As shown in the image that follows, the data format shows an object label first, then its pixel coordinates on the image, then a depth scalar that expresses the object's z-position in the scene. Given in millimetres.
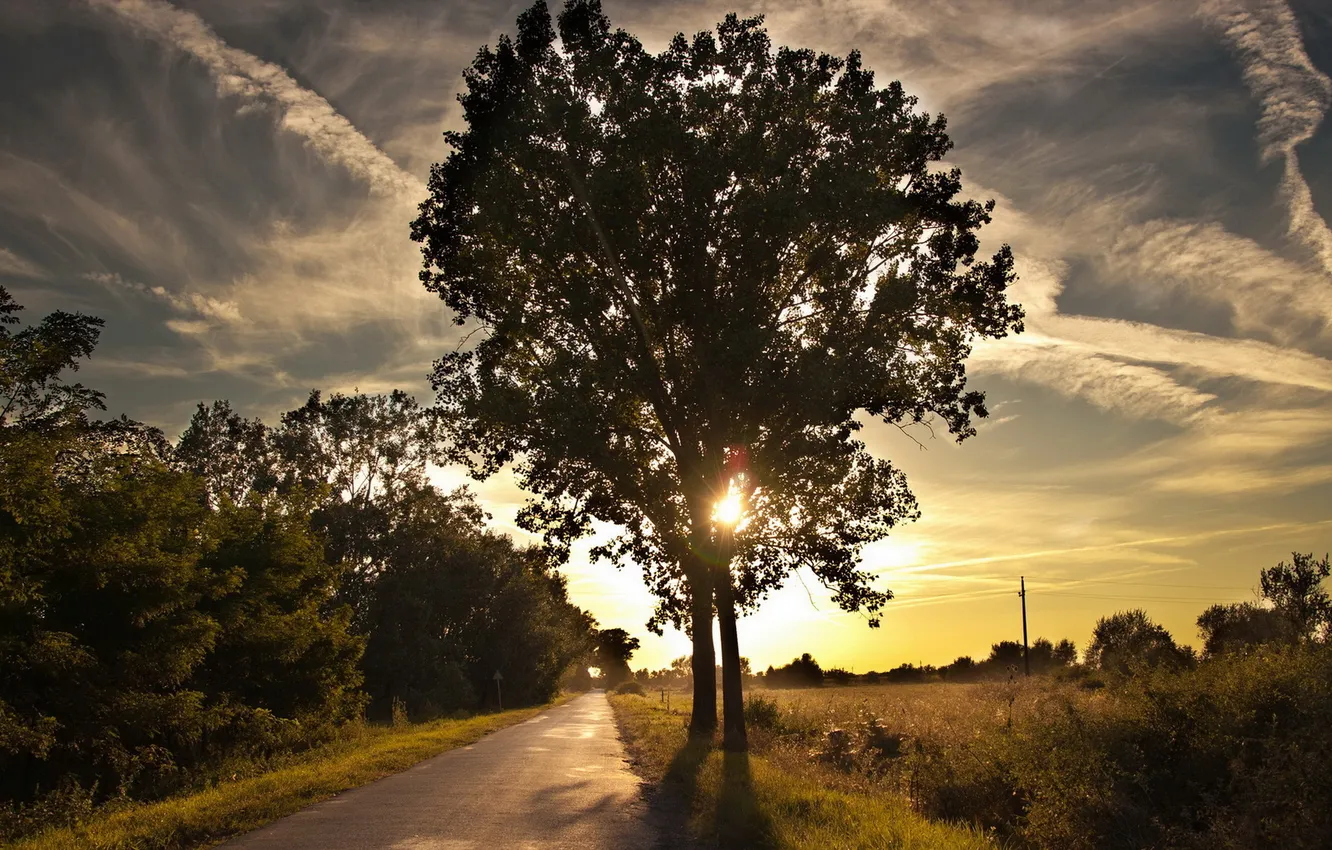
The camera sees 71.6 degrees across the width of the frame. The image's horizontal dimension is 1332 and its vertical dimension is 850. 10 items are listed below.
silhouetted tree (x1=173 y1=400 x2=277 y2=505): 51250
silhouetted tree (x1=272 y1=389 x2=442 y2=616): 48469
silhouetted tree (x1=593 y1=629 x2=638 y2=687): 164475
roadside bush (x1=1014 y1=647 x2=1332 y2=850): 8258
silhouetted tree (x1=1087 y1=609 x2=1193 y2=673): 52188
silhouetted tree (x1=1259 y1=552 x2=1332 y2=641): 43403
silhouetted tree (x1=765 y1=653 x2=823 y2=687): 91562
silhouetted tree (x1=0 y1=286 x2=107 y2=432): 13227
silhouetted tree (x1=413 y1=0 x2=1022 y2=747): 18156
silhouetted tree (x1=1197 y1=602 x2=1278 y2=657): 38344
